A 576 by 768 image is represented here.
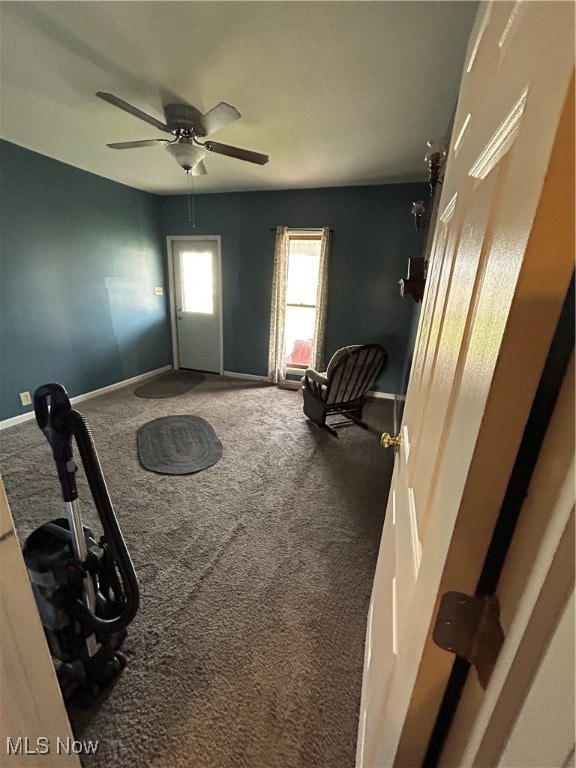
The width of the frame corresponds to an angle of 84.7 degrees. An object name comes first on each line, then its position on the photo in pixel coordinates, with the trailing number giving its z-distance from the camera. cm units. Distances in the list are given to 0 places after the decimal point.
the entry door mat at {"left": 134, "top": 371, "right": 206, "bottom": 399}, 415
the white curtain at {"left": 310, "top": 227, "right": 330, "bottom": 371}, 403
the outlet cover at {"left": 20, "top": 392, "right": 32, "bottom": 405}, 322
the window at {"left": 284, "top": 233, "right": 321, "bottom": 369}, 434
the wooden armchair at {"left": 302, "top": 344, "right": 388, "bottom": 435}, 301
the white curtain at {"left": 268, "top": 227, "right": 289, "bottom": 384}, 420
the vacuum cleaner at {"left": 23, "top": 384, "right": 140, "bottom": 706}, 99
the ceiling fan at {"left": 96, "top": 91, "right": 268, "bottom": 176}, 198
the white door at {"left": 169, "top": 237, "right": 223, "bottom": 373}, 471
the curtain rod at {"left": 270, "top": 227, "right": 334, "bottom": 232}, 410
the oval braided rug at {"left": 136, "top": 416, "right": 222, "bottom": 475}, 255
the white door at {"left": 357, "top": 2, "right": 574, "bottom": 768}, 26
